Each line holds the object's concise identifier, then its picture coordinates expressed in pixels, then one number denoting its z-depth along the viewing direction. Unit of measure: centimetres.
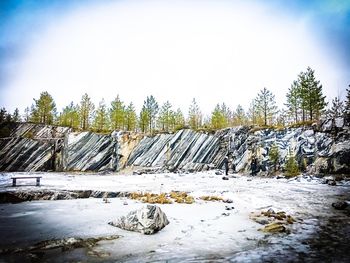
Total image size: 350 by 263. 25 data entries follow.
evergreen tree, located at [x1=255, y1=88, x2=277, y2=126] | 5392
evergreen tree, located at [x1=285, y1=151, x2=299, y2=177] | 3031
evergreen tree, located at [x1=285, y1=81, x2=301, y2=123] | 4775
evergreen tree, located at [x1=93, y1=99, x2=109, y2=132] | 5966
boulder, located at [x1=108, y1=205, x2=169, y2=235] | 820
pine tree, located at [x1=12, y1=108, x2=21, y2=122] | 6981
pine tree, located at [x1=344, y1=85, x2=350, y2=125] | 3173
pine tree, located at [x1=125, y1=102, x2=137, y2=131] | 6062
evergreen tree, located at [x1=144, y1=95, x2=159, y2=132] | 6160
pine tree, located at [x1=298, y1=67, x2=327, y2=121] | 4191
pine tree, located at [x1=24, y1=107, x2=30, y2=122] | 8915
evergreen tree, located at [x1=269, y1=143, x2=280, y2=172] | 3406
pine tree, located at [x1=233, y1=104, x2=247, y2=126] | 7649
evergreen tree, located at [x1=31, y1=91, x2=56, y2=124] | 5954
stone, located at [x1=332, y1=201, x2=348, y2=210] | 1262
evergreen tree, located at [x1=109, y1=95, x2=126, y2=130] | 5781
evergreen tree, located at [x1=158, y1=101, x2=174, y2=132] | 6159
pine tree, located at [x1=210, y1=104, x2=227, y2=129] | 5956
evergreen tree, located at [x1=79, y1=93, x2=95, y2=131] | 6050
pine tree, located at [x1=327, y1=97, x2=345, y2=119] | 4533
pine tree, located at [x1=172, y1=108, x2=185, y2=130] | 6333
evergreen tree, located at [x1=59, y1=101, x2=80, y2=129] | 6349
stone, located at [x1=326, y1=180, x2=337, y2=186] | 2226
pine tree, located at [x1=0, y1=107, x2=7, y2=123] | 5436
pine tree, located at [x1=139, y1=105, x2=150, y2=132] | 5981
